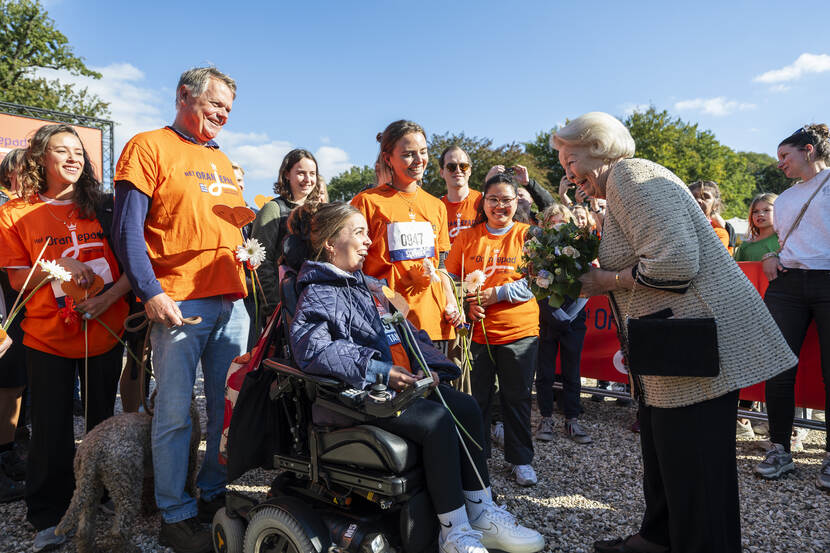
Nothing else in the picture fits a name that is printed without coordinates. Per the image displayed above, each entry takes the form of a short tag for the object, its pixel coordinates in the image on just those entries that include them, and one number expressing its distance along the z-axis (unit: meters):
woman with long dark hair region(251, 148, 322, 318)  4.21
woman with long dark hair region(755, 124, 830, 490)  3.72
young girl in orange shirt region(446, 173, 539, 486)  3.72
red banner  5.00
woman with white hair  2.01
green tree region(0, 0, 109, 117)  24.91
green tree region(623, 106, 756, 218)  38.09
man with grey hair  2.66
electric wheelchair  2.07
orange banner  17.67
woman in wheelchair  2.16
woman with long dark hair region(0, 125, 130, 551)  2.91
